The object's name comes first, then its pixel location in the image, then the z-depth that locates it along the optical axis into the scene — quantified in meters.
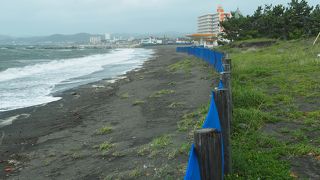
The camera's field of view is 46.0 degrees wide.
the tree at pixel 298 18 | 37.20
